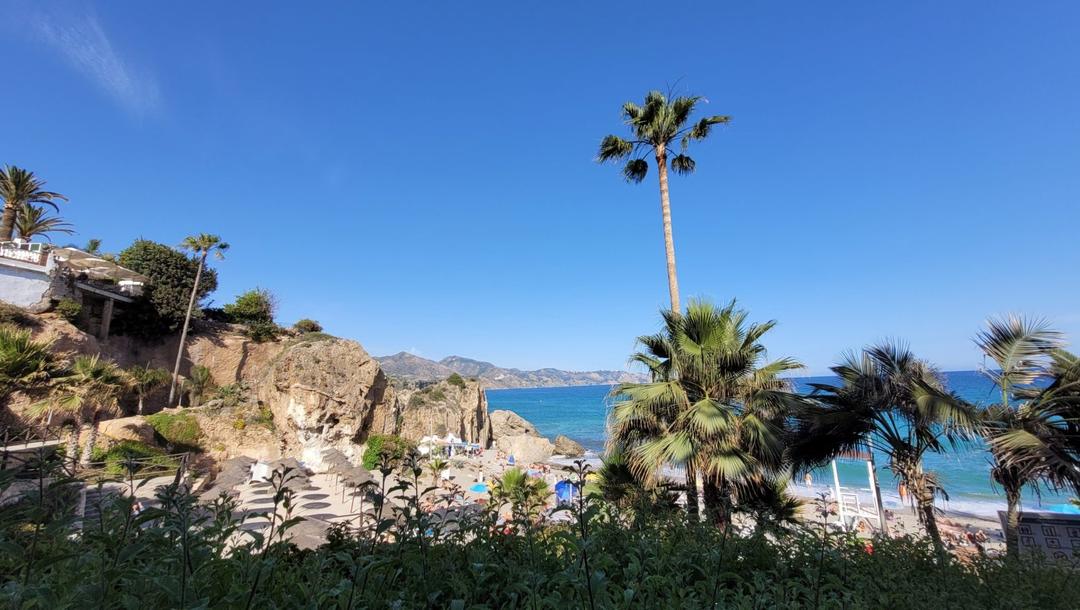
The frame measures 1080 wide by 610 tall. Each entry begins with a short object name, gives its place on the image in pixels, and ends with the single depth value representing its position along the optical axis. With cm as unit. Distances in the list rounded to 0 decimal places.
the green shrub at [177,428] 1952
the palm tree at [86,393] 1413
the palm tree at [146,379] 2116
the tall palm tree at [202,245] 2694
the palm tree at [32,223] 2531
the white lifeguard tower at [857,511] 1330
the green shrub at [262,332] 2981
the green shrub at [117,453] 1502
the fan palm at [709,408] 648
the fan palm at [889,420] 648
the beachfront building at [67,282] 1975
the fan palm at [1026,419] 599
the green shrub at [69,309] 2105
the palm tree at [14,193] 2400
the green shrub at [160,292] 2625
